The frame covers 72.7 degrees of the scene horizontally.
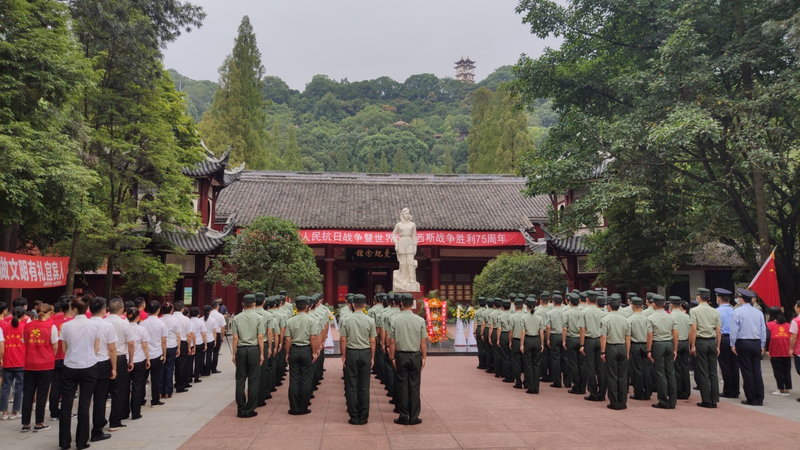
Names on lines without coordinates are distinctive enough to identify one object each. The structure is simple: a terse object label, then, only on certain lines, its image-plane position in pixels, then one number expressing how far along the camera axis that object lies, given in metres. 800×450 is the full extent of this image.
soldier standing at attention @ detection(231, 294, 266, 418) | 7.18
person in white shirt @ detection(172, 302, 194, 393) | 9.07
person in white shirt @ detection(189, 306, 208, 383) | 9.55
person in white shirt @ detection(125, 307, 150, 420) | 7.02
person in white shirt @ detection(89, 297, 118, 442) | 5.87
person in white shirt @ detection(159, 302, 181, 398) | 8.41
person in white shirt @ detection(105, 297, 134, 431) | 6.39
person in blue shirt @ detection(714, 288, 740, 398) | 8.58
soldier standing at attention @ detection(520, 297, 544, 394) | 8.88
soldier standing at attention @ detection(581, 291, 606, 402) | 8.20
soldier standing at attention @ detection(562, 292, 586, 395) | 8.84
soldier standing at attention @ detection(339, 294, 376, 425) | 6.81
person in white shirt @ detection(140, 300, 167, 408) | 7.77
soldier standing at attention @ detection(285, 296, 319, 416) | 7.29
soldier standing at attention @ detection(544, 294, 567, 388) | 9.37
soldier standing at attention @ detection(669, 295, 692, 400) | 8.14
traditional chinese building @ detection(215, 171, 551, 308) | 24.41
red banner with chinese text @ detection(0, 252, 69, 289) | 9.22
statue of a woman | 16.37
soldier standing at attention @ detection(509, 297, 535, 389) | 9.31
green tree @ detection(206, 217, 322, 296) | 16.58
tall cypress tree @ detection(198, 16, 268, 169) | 33.03
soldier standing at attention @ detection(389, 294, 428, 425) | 6.77
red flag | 10.45
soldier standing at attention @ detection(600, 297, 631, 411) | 7.73
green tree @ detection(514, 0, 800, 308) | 11.60
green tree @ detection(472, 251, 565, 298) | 18.92
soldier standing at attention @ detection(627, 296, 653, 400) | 8.05
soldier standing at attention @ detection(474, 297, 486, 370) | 11.98
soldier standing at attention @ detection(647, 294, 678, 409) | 7.70
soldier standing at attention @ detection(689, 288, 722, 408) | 7.89
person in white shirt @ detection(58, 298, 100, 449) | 5.63
